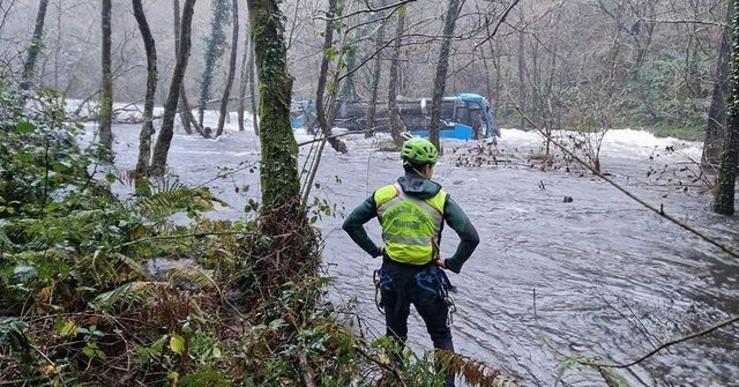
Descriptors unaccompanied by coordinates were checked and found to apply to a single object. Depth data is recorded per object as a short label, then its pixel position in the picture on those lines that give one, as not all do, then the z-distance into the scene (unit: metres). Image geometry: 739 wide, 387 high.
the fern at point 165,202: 5.66
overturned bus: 30.23
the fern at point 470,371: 3.64
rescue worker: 4.45
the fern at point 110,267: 4.14
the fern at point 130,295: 3.55
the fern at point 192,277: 4.67
